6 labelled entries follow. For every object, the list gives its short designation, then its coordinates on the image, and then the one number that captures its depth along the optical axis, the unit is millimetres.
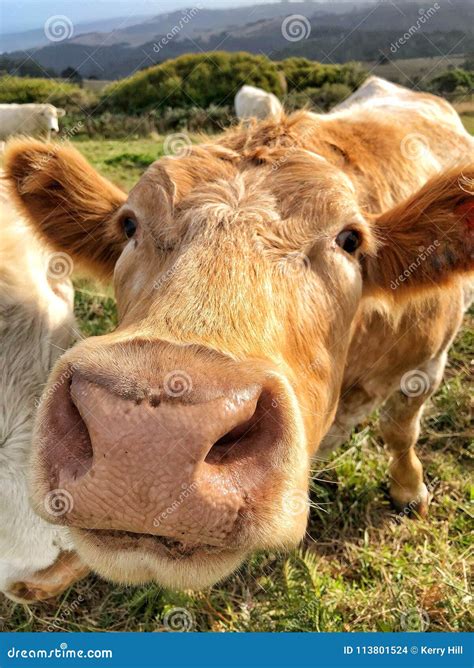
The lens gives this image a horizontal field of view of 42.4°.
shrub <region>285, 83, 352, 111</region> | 11711
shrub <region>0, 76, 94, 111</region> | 12367
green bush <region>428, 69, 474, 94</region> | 6854
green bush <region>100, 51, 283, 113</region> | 16812
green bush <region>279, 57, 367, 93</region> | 11945
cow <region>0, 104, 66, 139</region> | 11695
